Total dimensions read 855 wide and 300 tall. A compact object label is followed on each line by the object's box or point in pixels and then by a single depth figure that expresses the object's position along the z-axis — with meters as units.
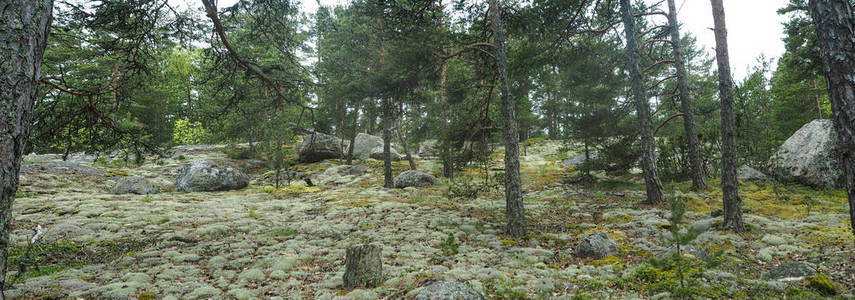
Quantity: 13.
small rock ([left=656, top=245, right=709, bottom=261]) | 5.48
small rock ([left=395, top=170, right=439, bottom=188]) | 15.66
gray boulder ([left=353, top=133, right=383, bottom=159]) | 25.86
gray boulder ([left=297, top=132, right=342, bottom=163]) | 23.23
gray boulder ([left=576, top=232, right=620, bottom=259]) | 6.18
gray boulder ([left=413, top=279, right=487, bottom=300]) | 3.82
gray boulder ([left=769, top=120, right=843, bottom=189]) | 10.30
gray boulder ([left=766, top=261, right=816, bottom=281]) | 4.46
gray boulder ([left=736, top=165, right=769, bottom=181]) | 12.32
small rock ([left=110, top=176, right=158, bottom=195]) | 13.51
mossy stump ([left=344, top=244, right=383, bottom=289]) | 5.10
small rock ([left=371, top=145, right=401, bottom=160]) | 25.14
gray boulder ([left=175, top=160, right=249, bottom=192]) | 15.27
